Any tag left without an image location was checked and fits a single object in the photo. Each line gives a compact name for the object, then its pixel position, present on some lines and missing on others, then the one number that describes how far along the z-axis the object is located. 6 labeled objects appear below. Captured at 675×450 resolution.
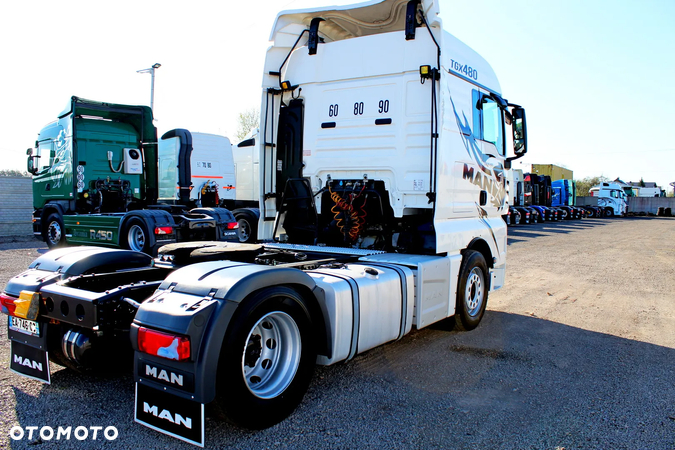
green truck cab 10.28
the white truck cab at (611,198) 48.47
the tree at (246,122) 44.47
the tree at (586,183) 81.09
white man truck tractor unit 2.79
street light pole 26.02
